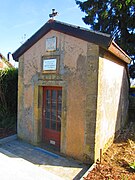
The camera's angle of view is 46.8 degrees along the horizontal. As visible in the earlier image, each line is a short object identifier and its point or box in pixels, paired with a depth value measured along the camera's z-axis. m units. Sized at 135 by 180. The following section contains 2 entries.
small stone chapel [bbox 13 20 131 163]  5.34
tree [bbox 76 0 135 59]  12.27
